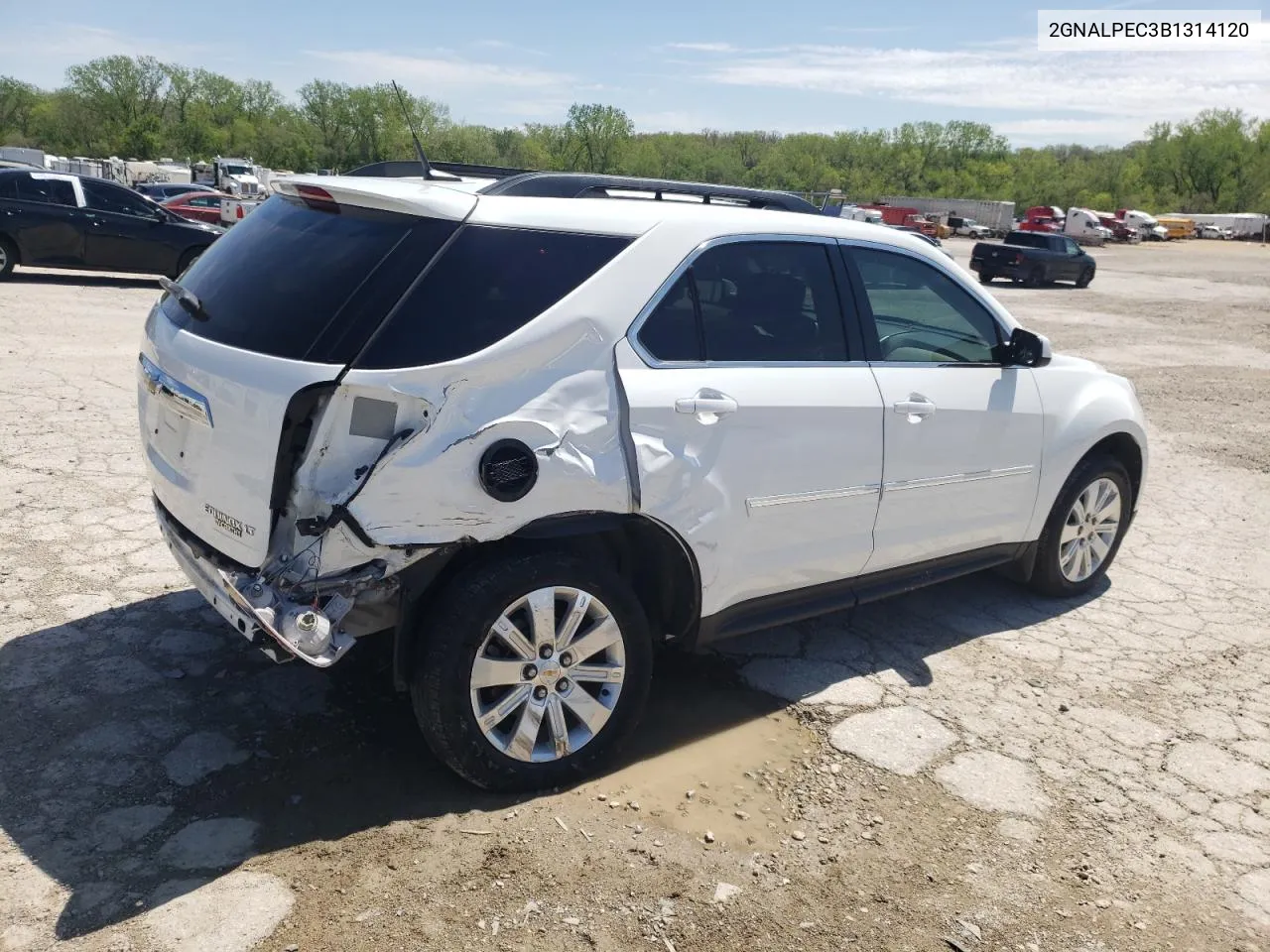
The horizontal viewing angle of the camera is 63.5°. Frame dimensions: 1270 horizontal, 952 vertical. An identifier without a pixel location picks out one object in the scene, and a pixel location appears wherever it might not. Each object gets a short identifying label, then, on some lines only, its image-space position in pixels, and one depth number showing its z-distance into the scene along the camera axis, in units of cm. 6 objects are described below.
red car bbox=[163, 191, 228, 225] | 2328
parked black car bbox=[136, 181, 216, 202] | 2570
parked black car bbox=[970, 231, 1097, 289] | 2844
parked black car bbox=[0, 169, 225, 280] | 1448
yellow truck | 6744
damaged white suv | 296
